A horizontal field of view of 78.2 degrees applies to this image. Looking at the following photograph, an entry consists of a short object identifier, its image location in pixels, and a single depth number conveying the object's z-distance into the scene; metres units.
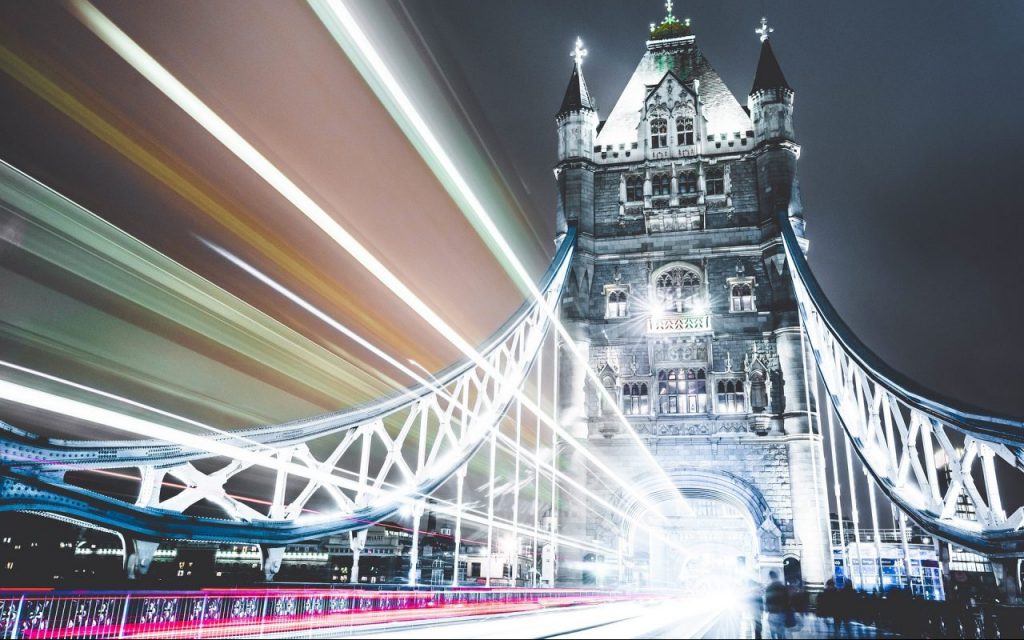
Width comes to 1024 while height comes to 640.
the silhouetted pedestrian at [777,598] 18.78
